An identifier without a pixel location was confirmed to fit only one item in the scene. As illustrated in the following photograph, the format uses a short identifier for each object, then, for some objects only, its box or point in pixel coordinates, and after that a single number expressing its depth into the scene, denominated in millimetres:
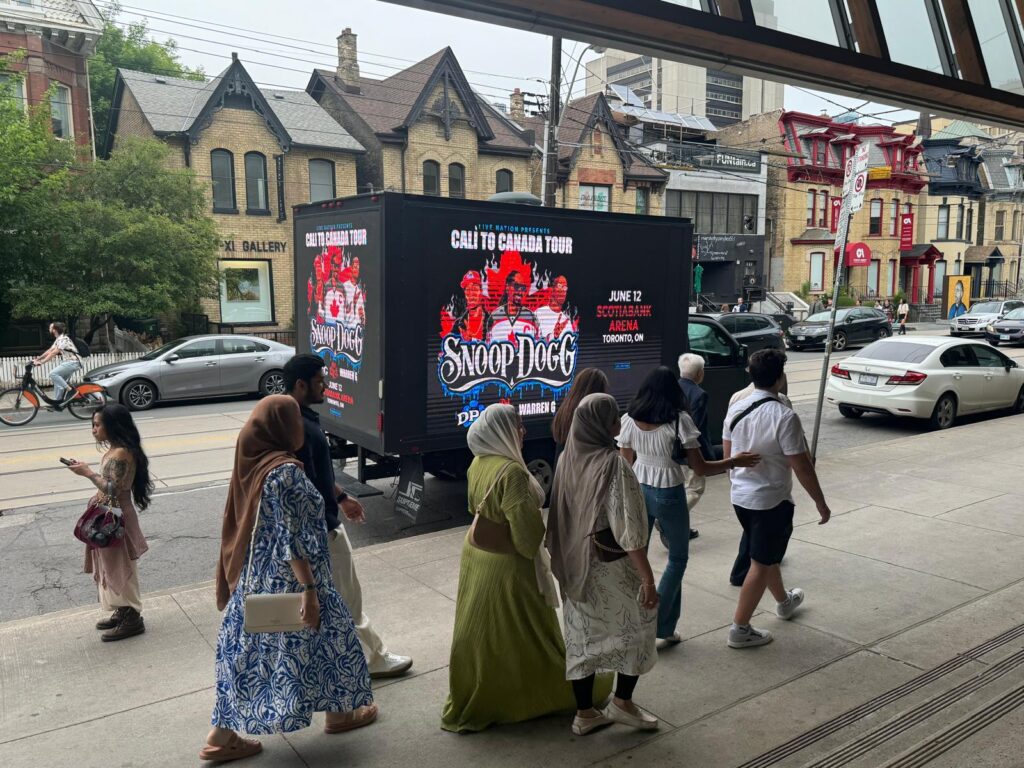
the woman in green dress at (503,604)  3873
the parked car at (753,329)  21500
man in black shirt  4598
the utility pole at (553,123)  19397
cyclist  15992
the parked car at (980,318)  32719
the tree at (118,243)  20062
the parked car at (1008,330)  30391
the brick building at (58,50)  25500
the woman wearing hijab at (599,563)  3879
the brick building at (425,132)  30828
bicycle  15094
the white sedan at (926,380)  13359
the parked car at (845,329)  29531
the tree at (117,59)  36688
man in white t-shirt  5000
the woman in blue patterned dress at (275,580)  3662
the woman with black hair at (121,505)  5324
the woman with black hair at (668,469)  4930
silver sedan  16375
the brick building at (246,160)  27094
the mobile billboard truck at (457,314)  7586
